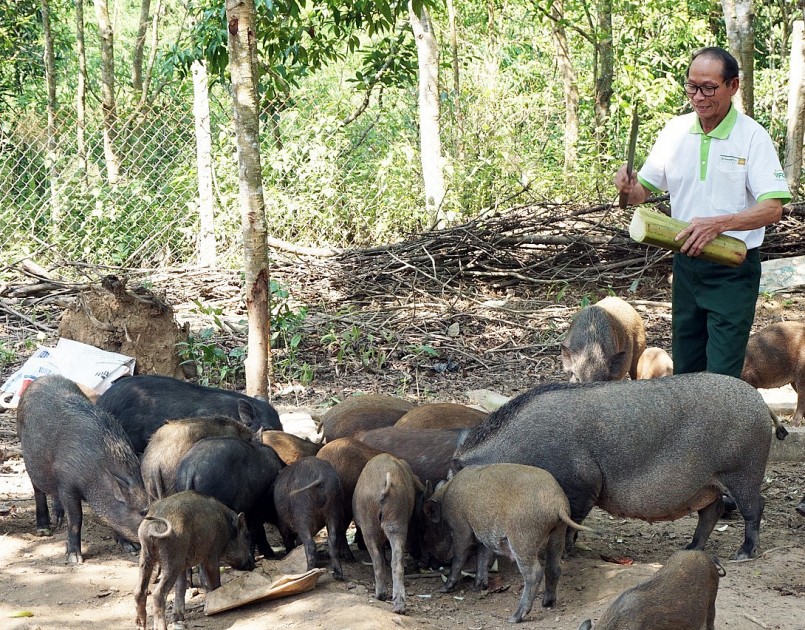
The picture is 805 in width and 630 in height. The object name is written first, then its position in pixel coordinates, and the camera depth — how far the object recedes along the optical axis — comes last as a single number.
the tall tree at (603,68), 15.09
